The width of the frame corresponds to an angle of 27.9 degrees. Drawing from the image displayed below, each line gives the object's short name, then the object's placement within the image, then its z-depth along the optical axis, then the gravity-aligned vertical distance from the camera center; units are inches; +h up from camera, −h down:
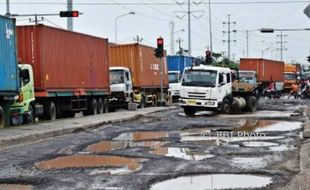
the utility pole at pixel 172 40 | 3458.9 +168.4
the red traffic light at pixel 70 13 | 1370.6 +128.4
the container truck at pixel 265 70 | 2508.6 -5.0
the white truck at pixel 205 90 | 1171.9 -38.2
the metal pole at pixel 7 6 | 1440.7 +155.2
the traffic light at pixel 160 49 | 1473.9 +50.2
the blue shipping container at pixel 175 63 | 2044.8 +23.0
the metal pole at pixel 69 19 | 1438.2 +121.5
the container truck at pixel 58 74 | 972.6 -3.9
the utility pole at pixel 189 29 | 2753.0 +180.7
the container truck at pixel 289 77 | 2797.7 -40.0
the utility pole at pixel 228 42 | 4081.0 +179.2
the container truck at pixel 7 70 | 837.8 +3.2
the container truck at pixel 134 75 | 1413.6 -9.7
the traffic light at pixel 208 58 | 1990.7 +36.8
